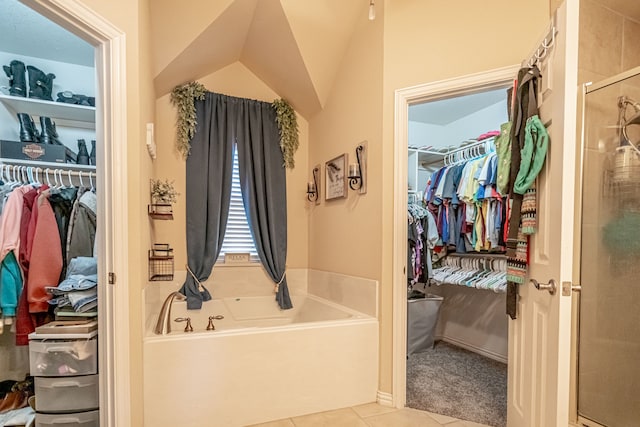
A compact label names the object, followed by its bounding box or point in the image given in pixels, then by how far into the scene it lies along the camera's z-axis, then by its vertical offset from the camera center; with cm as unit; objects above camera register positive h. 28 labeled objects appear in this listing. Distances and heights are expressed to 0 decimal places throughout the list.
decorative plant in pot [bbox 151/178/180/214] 238 +4
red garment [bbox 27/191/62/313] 198 -32
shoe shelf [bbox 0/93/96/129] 233 +68
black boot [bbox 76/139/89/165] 251 +37
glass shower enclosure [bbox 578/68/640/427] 183 -31
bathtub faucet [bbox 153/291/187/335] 197 -73
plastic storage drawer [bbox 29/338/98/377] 166 -78
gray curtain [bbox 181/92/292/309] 300 +18
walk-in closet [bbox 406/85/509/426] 252 -59
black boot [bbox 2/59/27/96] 235 +88
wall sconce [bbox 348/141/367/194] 245 +24
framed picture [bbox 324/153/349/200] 274 +22
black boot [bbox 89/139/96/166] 254 +35
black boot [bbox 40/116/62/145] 239 +52
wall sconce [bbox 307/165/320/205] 327 +15
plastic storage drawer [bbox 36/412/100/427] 169 -111
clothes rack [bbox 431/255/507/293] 274 -62
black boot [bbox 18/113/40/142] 233 +51
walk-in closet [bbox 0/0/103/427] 170 -13
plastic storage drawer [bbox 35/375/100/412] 168 -97
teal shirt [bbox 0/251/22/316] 193 -48
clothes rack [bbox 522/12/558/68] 137 +70
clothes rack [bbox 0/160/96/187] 226 +20
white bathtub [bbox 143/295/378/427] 184 -101
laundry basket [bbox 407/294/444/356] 310 -113
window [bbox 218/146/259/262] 322 -25
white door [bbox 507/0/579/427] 124 -16
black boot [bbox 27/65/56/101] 238 +86
